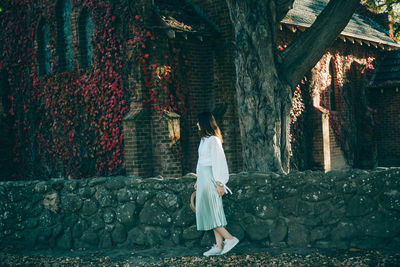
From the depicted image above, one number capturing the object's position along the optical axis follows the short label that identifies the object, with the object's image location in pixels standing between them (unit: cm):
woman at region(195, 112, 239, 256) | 652
